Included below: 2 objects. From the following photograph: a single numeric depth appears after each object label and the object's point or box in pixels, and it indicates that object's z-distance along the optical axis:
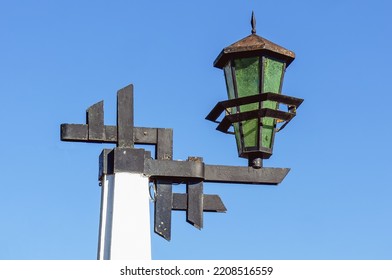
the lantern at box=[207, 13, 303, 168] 8.20
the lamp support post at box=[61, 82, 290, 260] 7.79
